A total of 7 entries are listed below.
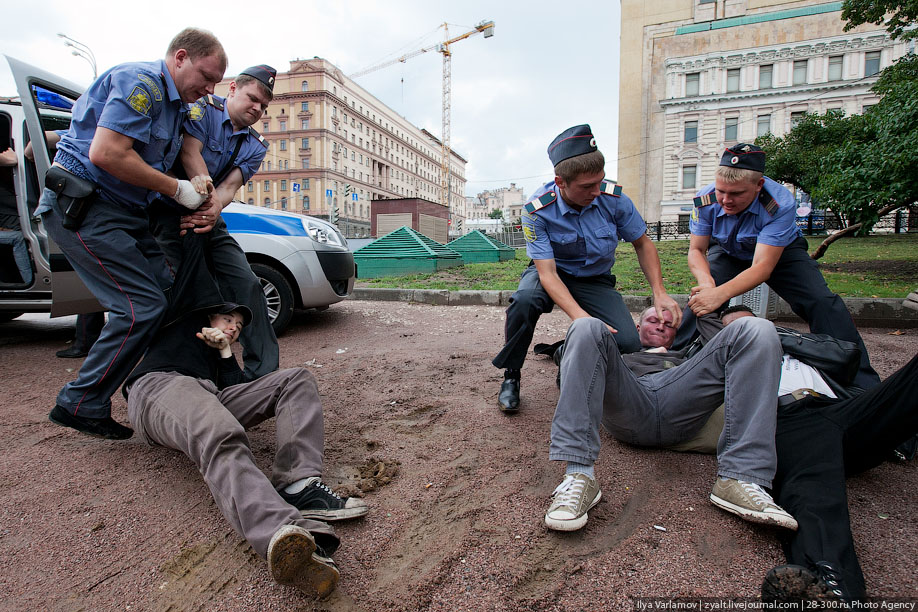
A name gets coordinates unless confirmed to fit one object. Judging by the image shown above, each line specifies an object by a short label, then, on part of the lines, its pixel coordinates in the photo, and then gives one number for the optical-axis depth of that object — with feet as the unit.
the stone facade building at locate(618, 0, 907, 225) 121.19
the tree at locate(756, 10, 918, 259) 22.15
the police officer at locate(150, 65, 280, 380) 8.87
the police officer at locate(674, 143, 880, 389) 9.13
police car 11.84
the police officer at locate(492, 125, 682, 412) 8.87
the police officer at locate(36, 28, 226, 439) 7.27
